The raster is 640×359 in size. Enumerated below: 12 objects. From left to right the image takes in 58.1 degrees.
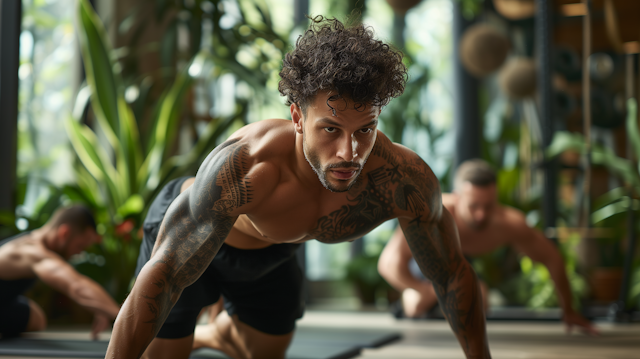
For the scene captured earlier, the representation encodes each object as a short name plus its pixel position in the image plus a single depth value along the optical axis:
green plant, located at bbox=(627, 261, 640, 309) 3.25
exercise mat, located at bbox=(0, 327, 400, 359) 2.02
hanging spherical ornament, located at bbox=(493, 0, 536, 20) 3.52
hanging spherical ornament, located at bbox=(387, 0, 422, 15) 3.15
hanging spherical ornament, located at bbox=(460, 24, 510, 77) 3.41
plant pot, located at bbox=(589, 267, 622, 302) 3.90
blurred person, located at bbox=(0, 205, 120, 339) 2.21
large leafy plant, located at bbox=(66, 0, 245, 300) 2.97
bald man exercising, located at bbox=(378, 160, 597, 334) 2.81
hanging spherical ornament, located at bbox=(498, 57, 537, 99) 3.82
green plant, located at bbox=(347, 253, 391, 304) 4.46
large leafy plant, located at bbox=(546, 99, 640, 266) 3.42
